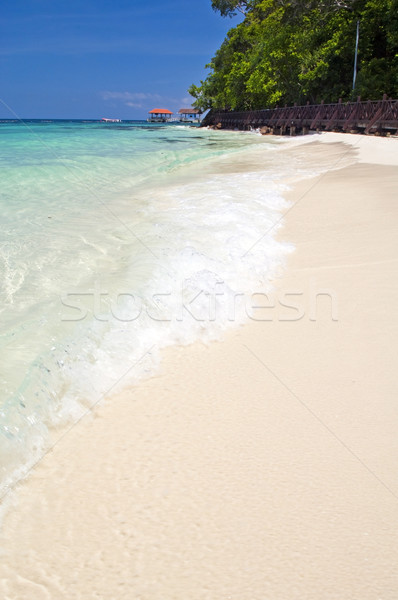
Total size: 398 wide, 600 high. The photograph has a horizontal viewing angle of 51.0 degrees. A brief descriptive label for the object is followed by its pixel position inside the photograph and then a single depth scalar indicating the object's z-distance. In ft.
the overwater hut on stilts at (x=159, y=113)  368.48
